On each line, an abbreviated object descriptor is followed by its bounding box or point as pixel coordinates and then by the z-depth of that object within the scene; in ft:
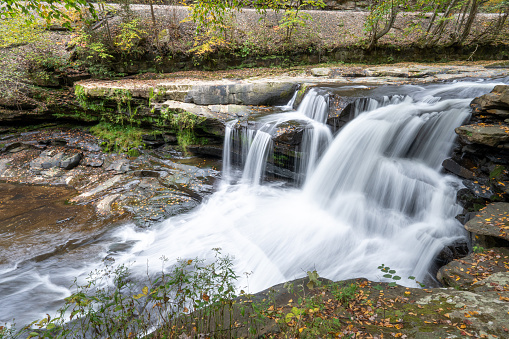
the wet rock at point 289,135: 25.27
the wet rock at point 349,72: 37.11
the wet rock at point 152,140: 34.31
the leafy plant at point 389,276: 12.23
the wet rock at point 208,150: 31.45
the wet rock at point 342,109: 25.41
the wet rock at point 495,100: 17.43
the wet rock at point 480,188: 16.65
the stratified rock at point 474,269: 11.58
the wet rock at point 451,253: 15.26
